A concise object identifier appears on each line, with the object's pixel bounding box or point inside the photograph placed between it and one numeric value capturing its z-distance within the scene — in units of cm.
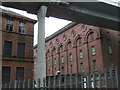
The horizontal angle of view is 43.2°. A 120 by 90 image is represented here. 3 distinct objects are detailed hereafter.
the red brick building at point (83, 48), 3141
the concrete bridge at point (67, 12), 1677
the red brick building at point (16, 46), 2334
